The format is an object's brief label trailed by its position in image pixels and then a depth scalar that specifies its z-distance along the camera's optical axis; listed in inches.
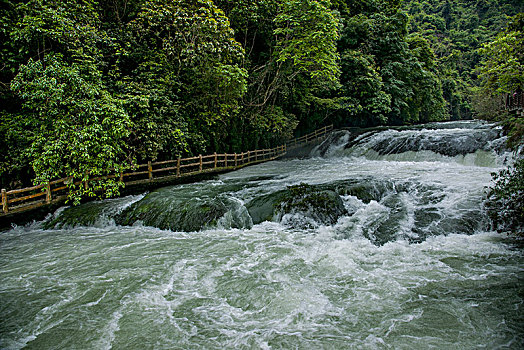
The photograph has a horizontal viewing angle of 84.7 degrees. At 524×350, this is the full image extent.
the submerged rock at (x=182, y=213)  318.0
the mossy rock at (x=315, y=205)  311.7
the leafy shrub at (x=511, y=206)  245.4
